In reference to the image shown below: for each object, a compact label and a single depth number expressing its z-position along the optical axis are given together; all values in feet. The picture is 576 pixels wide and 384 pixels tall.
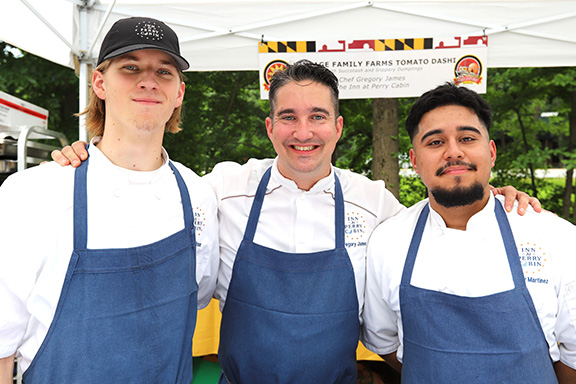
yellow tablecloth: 7.70
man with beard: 4.77
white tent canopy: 10.17
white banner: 10.75
